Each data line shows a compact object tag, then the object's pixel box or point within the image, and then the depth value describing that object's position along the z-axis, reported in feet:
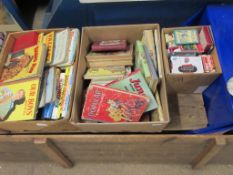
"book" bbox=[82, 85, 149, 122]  3.35
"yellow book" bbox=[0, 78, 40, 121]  3.38
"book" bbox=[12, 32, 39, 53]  4.08
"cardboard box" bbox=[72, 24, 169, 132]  3.33
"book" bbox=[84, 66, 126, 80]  3.87
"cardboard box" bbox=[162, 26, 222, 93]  3.52
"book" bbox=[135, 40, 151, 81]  3.51
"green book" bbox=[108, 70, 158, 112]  3.49
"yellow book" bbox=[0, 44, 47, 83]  3.63
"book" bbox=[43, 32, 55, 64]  3.86
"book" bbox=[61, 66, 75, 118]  3.47
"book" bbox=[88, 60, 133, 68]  3.99
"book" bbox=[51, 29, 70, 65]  3.83
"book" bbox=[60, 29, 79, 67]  3.85
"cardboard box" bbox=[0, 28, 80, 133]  3.39
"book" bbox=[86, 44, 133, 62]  3.93
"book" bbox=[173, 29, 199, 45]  3.81
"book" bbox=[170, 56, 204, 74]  3.59
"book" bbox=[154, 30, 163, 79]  3.54
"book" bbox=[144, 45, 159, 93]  3.43
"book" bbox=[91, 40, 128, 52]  3.97
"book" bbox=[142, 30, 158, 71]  3.72
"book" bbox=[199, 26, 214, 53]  3.66
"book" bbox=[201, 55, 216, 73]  3.57
